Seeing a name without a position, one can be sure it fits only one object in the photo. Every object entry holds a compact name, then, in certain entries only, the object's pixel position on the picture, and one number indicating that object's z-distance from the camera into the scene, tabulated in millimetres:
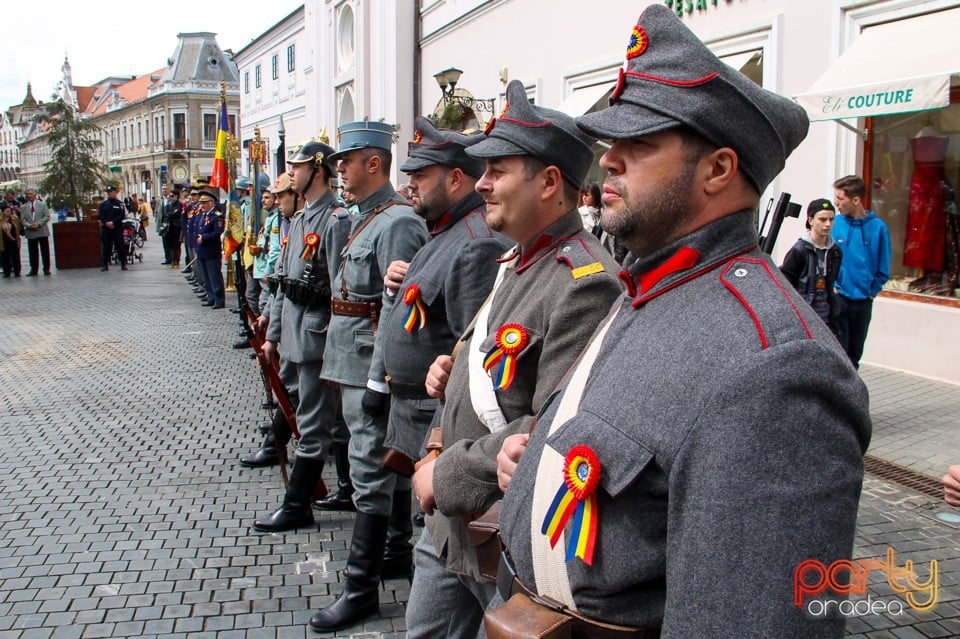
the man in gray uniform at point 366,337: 3773
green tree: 24203
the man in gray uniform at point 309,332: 4762
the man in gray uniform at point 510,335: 2246
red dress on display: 9039
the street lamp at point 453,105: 12367
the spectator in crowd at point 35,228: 20625
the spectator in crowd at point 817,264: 6484
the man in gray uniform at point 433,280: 3186
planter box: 22719
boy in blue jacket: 6922
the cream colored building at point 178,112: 75125
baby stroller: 24872
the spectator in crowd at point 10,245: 20719
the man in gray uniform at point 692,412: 1242
